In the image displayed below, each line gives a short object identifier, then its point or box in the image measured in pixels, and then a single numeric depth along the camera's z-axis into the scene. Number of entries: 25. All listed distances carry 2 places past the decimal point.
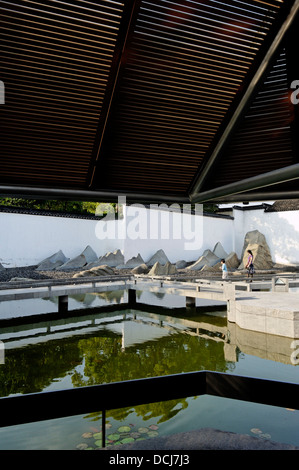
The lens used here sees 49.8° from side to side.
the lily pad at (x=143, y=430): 4.59
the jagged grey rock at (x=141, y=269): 19.17
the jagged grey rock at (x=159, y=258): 21.05
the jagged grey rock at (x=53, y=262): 18.16
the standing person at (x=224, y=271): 14.70
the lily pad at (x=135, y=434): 4.45
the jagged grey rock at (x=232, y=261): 23.96
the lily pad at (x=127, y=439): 4.30
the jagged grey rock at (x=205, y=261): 21.78
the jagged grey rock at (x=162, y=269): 18.35
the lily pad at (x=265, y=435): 4.37
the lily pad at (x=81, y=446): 4.14
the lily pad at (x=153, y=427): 4.69
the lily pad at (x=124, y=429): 4.64
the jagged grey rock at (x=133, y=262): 19.99
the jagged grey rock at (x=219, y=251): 24.75
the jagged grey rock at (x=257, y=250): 23.84
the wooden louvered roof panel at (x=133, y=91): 2.60
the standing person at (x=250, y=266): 17.86
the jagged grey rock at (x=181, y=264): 22.22
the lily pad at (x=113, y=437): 4.37
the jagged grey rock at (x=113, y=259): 19.93
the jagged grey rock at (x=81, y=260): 18.52
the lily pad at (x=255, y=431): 4.53
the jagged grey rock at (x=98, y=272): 16.37
